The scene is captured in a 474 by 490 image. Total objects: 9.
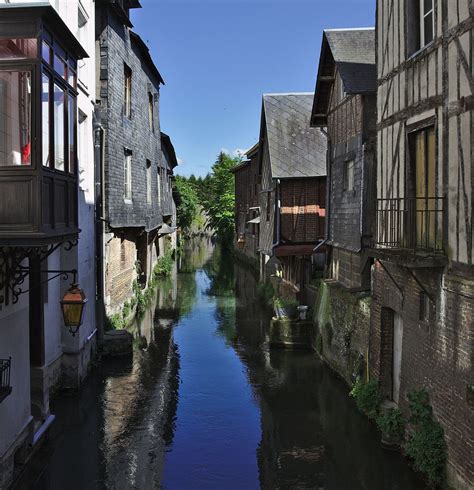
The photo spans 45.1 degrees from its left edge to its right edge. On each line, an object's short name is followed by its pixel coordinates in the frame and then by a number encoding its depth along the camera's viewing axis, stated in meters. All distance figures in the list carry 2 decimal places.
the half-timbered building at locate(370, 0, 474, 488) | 7.57
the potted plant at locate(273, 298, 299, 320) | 17.66
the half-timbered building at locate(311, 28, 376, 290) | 13.12
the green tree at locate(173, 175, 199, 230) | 57.66
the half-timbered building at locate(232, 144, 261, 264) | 37.56
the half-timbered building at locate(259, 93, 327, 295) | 19.81
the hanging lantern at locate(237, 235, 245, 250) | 42.89
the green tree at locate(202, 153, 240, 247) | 54.75
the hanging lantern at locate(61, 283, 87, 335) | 9.62
